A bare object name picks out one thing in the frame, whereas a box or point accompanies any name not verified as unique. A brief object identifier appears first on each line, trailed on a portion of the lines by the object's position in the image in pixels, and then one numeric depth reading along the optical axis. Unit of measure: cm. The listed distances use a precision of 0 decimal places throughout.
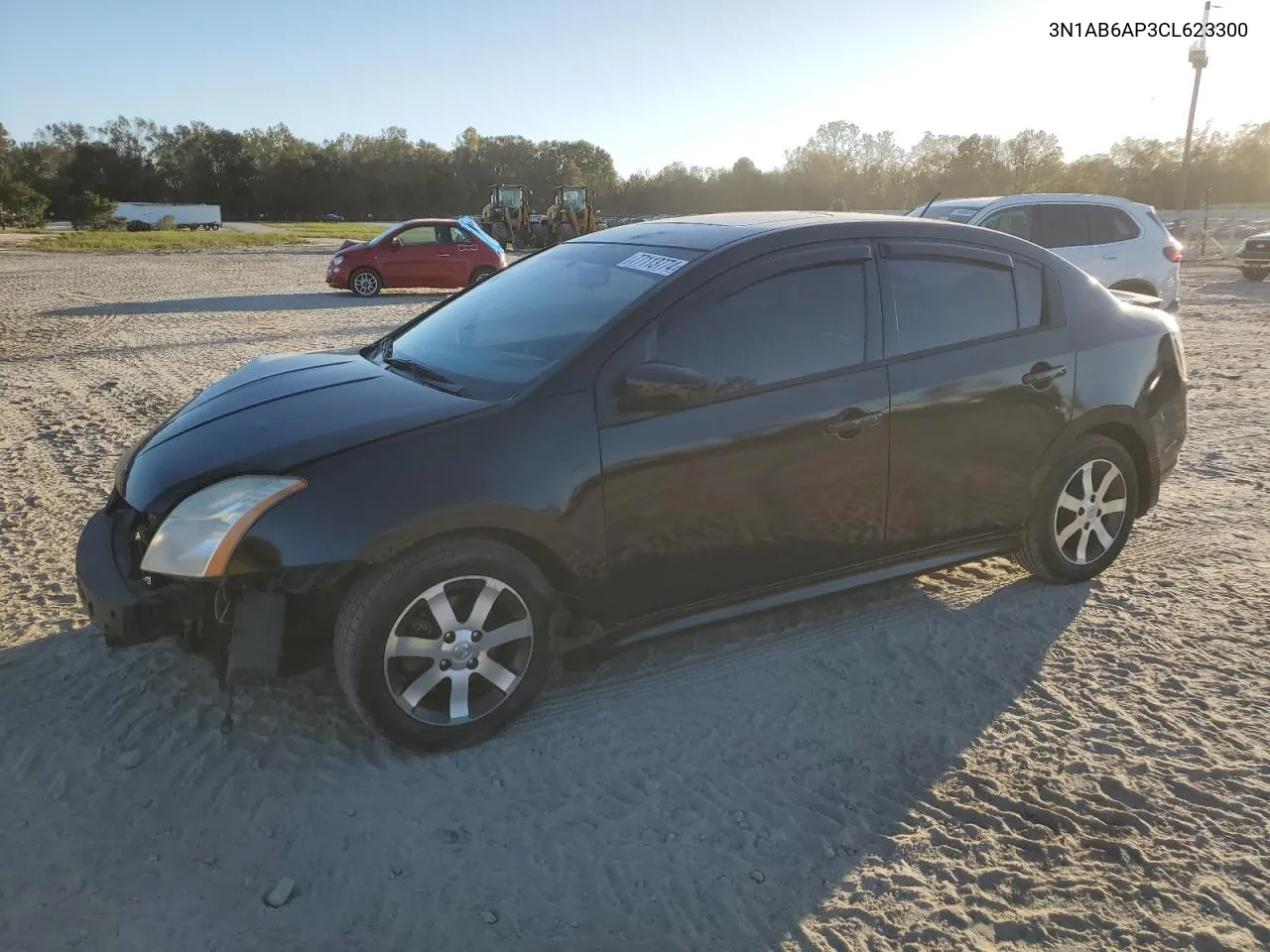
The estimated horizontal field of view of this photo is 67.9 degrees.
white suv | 1060
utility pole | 3441
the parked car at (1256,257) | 2188
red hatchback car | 1853
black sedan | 299
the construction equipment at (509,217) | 3428
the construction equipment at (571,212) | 3216
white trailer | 7725
